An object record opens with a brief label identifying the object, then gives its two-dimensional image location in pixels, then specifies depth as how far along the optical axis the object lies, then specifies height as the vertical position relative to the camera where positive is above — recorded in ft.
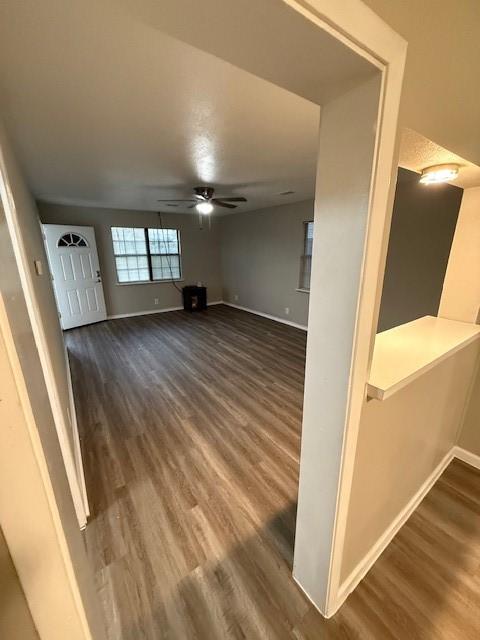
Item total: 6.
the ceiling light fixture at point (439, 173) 3.82 +1.10
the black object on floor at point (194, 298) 20.48 -3.52
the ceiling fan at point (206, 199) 11.22 +2.23
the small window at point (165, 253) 19.71 -0.03
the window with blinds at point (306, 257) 15.57 -0.41
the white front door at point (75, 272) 15.38 -1.12
